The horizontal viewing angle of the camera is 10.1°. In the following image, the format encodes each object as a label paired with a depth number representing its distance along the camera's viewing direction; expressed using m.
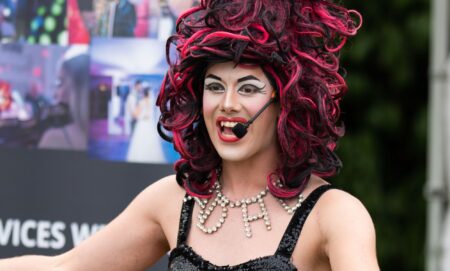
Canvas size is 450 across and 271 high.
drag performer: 5.82
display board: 7.61
